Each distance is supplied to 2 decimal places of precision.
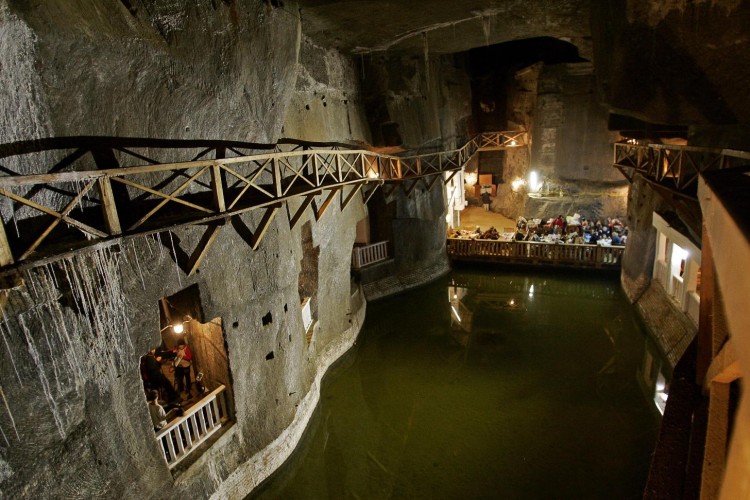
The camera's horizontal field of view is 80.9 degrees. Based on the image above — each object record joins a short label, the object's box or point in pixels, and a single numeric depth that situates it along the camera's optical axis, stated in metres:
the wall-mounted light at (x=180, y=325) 7.77
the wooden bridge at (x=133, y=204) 3.97
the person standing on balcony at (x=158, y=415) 6.72
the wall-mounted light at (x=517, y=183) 22.85
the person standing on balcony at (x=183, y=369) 8.22
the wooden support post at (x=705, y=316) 3.96
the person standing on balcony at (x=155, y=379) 8.09
